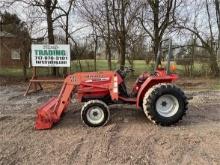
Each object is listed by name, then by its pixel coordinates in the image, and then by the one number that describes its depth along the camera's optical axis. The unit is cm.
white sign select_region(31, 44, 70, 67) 594
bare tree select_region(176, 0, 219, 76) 995
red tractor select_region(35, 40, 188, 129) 352
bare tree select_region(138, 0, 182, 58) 999
